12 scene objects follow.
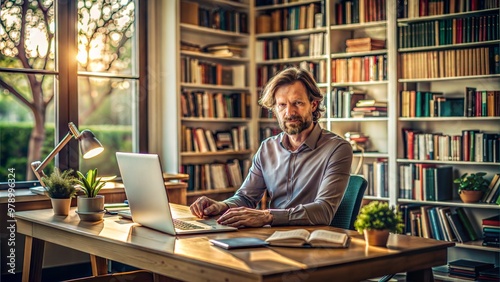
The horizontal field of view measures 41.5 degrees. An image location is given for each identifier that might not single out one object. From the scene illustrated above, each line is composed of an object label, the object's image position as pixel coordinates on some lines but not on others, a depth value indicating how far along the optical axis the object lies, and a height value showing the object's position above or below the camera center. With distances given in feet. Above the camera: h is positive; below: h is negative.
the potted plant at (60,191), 10.65 -0.87
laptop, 8.14 -0.80
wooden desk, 6.49 -1.28
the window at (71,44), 15.85 +2.40
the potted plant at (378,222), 7.39 -0.98
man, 9.80 -0.37
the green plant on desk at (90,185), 10.20 -0.73
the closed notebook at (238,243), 7.36 -1.21
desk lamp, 10.66 -0.09
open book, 7.43 -1.17
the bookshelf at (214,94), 18.19 +1.22
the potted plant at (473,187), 15.70 -1.24
